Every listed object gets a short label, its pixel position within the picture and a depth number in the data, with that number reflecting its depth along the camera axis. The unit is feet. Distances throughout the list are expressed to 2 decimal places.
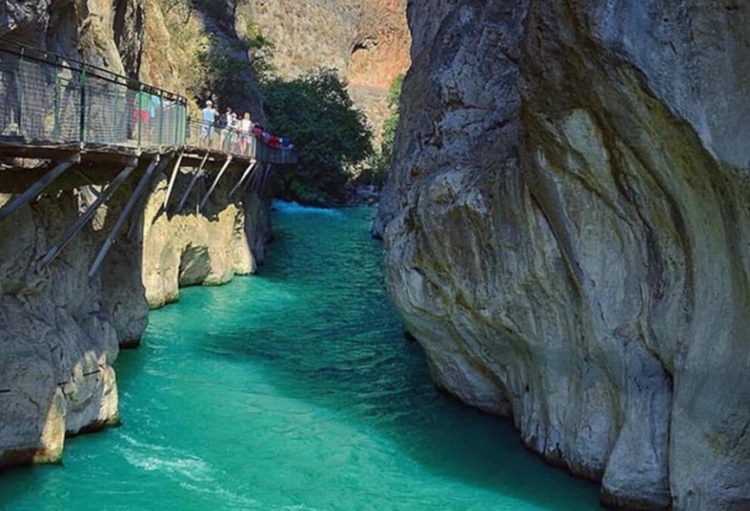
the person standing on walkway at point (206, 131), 86.58
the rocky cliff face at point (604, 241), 35.94
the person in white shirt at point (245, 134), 103.71
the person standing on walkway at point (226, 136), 94.58
